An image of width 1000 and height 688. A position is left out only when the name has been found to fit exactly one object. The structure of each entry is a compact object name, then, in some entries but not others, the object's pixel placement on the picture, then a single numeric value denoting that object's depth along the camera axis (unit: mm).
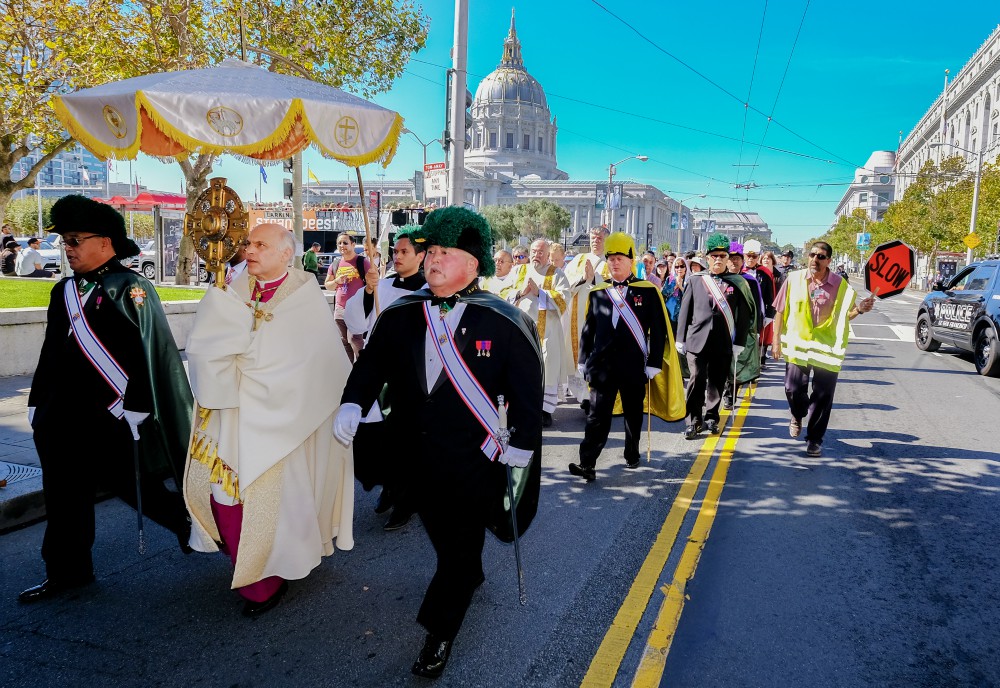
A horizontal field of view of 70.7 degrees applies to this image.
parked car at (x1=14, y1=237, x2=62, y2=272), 26547
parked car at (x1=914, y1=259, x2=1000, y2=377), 11414
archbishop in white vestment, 3119
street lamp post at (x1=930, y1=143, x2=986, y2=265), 32906
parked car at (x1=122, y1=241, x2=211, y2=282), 28328
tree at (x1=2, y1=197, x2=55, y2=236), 61938
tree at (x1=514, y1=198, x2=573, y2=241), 87812
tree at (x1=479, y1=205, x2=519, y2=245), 86175
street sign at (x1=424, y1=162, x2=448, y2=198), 11805
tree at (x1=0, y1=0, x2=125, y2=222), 7238
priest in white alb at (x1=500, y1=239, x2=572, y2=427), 7527
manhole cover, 4895
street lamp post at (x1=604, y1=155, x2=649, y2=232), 43475
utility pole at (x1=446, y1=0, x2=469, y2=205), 11352
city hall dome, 124562
